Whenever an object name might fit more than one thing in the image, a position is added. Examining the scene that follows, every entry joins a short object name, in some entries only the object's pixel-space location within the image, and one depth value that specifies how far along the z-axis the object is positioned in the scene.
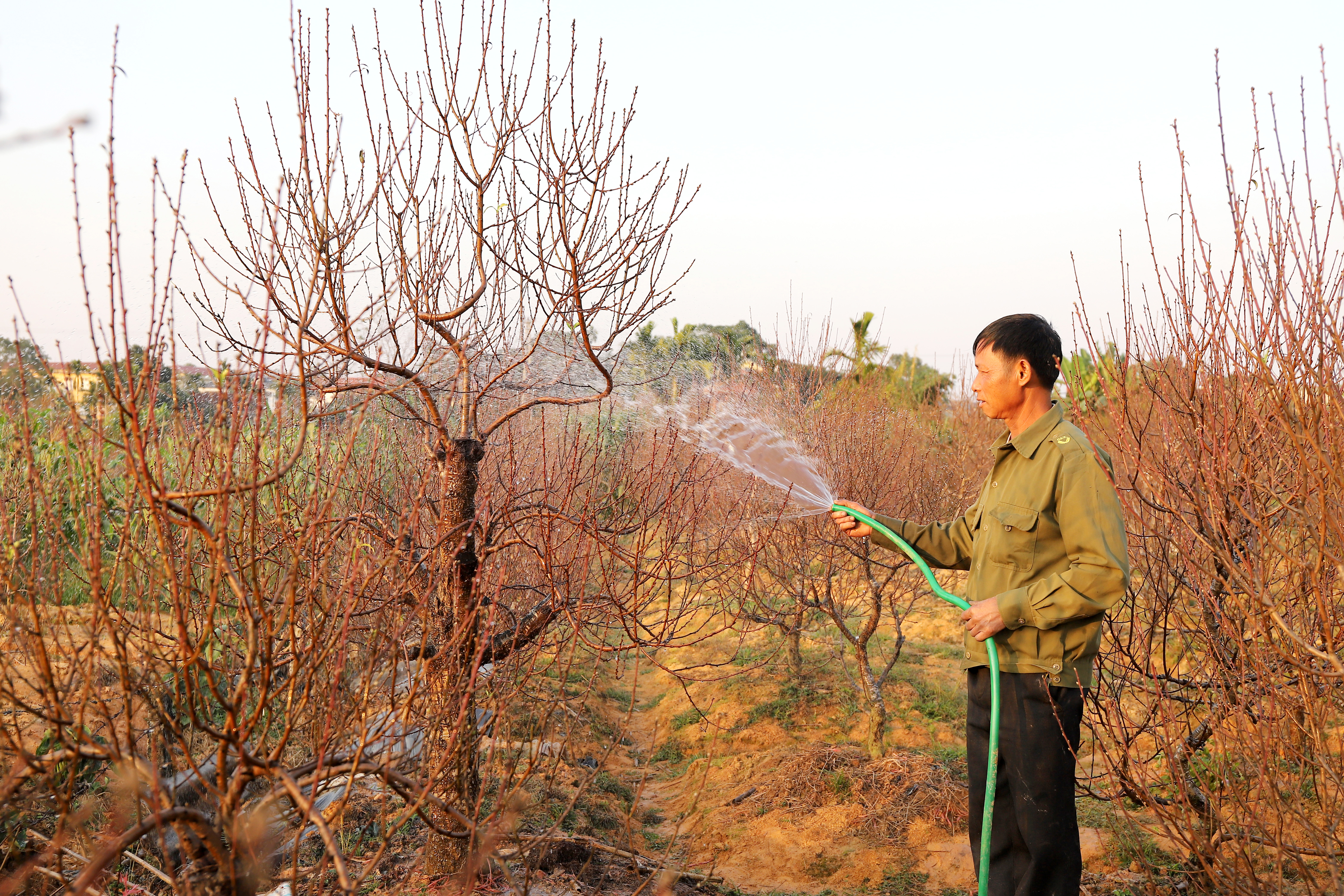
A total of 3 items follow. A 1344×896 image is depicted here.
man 2.65
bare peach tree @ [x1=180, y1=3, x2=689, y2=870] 3.45
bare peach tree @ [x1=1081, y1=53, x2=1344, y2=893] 2.69
